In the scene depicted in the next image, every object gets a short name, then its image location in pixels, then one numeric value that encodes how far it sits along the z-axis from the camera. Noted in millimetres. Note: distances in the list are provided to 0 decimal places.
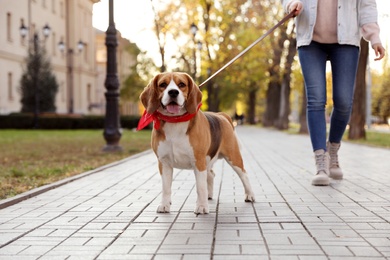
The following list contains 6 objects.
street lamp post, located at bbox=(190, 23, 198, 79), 29266
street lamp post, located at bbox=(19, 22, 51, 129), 35400
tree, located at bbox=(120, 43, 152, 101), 54838
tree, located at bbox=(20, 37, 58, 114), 37406
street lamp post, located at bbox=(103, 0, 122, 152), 13922
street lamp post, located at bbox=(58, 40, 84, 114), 49219
